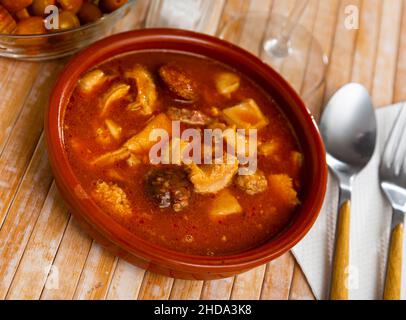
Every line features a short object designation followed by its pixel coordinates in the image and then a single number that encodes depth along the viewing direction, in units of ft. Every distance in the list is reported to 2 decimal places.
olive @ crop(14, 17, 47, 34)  1.46
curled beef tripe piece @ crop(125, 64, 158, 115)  1.44
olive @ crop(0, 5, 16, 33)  1.43
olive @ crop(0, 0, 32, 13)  1.44
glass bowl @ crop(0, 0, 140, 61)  1.43
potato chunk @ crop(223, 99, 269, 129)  1.49
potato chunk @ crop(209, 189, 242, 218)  1.36
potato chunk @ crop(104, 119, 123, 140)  1.39
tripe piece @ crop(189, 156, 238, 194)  1.36
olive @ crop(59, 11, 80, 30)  1.50
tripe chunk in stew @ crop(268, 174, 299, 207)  1.41
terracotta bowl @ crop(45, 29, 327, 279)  1.24
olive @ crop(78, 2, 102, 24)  1.55
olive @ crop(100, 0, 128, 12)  1.55
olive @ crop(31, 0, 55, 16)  1.48
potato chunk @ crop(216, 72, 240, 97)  1.53
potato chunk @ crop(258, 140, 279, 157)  1.47
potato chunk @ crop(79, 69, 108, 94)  1.42
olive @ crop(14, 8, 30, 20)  1.48
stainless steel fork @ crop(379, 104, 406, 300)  1.44
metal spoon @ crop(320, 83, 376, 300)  1.55
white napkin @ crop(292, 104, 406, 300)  1.44
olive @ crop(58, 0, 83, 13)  1.50
